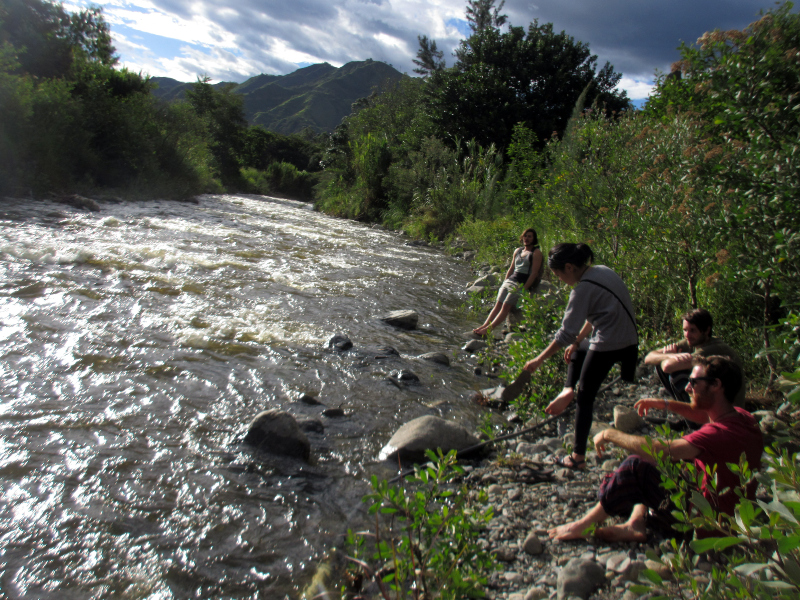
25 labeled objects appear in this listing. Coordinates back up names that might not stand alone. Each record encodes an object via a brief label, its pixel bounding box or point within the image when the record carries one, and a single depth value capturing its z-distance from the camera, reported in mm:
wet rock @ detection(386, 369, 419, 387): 5434
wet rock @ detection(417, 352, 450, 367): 6098
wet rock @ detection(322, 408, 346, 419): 4551
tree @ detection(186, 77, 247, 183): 40875
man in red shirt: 2395
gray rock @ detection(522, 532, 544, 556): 2717
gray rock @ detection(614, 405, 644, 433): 3955
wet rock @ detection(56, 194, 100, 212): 14211
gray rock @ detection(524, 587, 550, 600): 2314
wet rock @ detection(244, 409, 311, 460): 3805
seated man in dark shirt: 3561
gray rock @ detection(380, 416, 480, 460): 3908
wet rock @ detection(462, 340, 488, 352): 6665
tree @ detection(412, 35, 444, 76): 37531
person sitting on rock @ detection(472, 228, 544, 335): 6812
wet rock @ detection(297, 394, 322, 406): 4755
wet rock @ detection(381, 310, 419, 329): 7438
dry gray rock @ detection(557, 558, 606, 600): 2295
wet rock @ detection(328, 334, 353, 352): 6238
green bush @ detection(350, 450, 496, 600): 1861
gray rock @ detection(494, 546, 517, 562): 2699
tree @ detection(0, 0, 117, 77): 21422
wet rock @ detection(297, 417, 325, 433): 4223
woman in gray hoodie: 3510
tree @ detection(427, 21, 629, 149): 21844
